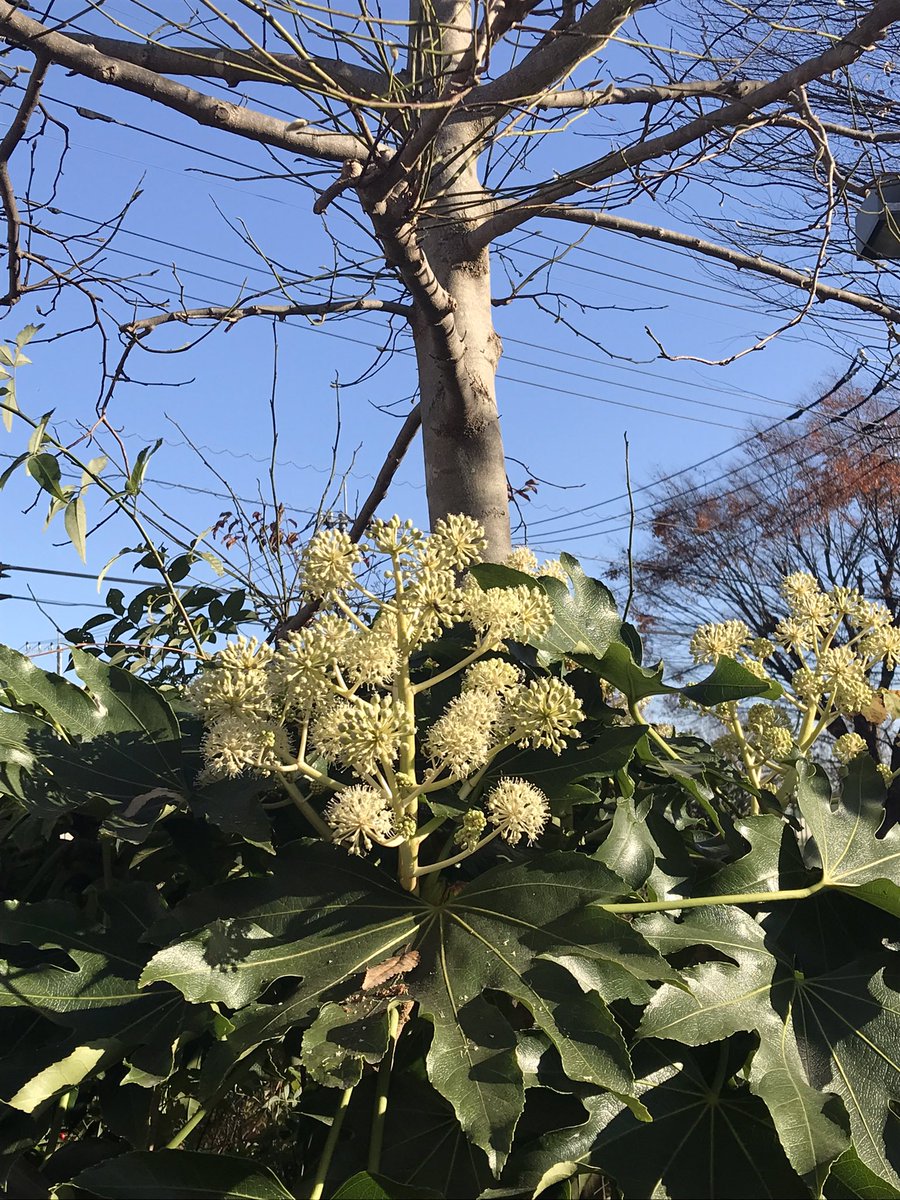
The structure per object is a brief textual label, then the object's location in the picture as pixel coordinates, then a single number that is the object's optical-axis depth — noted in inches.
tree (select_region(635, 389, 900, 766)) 402.3
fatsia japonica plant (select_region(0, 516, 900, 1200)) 22.0
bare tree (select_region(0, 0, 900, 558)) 52.4
